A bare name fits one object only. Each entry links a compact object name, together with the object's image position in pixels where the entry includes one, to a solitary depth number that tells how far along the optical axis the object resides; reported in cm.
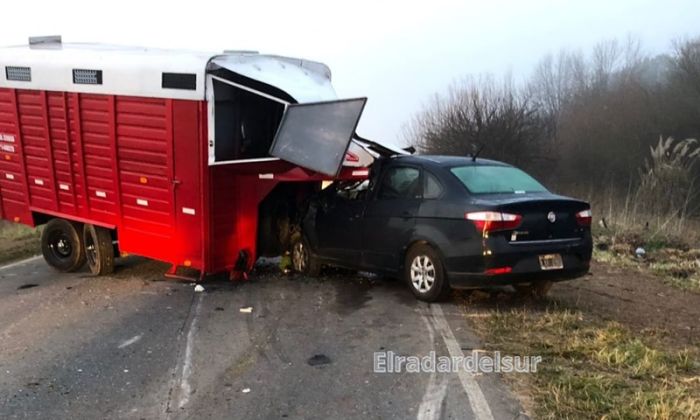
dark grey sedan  720
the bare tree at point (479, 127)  3425
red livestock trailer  837
